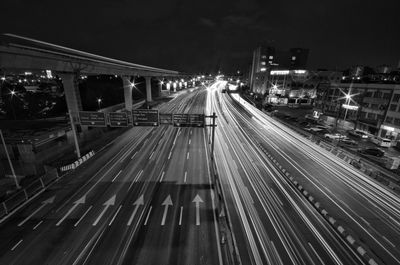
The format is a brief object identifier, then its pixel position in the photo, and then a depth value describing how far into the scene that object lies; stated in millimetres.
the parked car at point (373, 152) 31266
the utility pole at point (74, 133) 26734
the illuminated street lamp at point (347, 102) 49969
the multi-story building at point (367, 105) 38844
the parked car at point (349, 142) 36609
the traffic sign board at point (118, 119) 26203
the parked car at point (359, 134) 41531
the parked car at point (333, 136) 38806
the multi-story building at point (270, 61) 117688
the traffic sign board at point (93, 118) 26203
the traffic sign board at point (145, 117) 26625
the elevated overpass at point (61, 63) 21812
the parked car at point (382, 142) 35812
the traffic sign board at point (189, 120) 27656
